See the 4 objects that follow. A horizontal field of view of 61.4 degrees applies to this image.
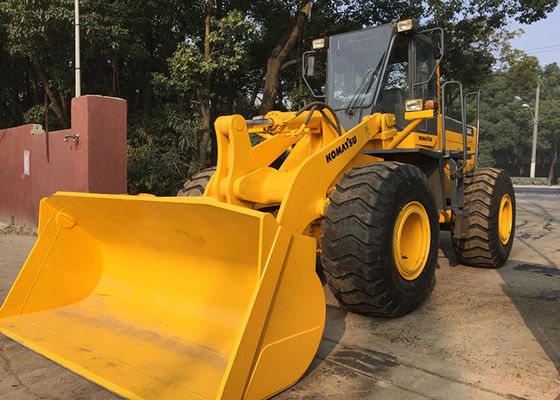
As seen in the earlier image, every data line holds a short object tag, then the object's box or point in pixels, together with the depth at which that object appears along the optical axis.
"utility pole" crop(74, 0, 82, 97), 10.67
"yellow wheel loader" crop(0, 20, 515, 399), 2.64
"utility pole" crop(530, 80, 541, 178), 39.50
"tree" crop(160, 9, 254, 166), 11.74
